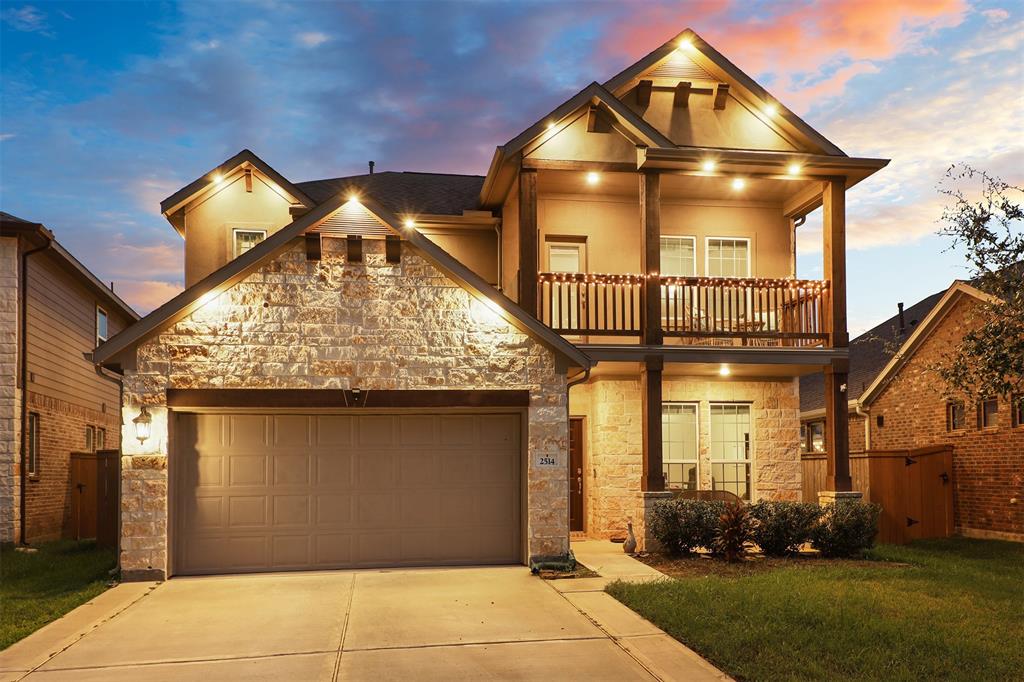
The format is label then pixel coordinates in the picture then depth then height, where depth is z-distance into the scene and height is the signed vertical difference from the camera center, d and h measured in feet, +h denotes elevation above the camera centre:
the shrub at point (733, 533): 41.98 -6.32
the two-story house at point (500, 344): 39.17 +2.68
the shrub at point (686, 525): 43.06 -6.10
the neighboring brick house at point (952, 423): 54.29 -1.80
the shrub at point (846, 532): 43.91 -6.63
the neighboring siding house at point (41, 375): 51.78 +1.89
